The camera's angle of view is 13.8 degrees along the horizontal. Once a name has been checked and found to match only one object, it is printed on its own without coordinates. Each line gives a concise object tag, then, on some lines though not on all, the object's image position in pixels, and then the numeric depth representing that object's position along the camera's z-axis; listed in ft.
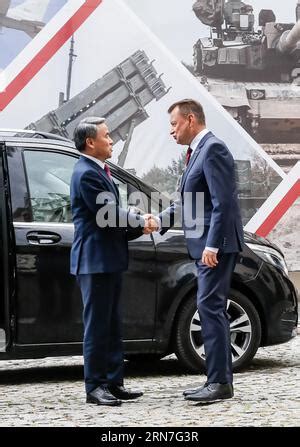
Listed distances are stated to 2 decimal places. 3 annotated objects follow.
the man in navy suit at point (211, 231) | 22.98
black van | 26.14
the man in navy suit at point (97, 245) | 23.31
